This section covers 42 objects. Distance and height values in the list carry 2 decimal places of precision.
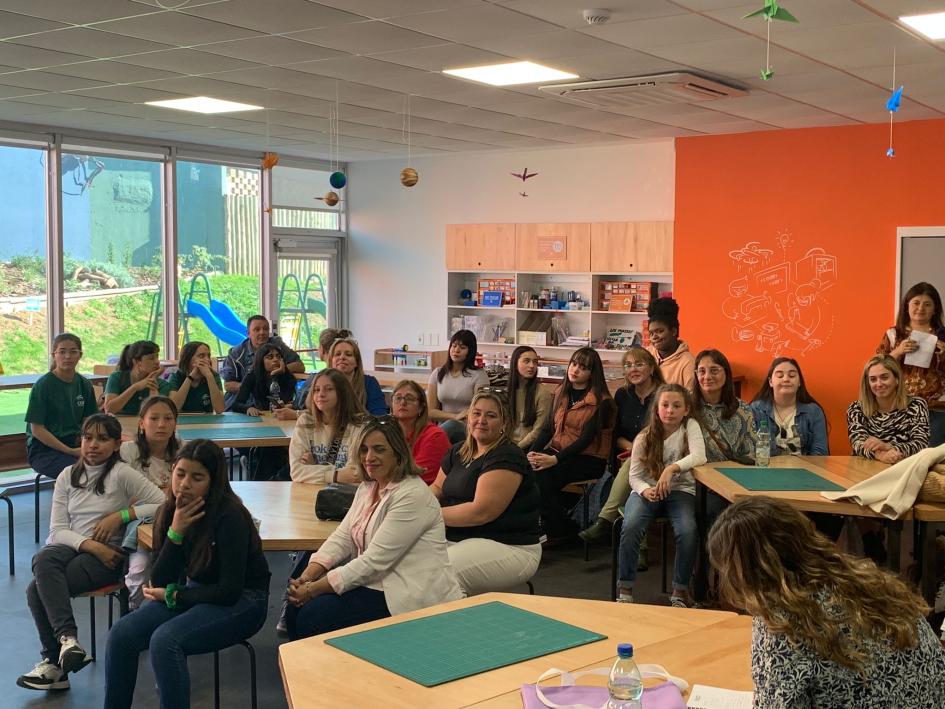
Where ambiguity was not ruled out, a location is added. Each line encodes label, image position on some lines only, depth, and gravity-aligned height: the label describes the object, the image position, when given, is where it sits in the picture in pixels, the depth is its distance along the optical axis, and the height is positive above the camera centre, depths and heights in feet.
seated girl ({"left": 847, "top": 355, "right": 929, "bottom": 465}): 17.65 -2.04
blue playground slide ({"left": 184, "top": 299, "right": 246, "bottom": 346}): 35.45 -1.12
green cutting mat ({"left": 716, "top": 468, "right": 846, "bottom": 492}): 15.75 -2.90
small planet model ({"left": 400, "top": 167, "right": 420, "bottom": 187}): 25.43 +2.88
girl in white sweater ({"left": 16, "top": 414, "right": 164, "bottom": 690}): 14.48 -3.57
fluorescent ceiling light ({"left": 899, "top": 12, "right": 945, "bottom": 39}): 16.11 +4.38
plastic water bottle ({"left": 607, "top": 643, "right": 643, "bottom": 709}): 7.78 -2.95
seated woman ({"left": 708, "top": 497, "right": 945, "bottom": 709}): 6.97 -2.21
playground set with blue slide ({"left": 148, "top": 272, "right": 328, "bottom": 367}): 35.12 -0.70
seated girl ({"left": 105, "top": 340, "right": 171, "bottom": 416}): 22.52 -1.97
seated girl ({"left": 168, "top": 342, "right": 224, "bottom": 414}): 23.21 -2.05
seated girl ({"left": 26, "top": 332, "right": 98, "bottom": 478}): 21.25 -2.51
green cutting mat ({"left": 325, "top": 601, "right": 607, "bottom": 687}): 8.71 -3.14
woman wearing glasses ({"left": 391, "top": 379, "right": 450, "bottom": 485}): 17.08 -2.29
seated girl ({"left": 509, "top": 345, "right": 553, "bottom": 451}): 23.03 -2.28
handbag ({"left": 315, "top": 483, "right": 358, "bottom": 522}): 14.05 -2.86
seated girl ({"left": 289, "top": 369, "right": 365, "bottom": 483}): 17.03 -2.26
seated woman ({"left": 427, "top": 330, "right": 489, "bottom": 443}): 24.79 -2.13
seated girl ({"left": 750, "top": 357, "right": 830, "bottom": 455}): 18.69 -2.20
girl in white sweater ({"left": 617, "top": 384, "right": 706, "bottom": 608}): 17.53 -3.26
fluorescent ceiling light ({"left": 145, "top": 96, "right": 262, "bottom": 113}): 25.45 +4.75
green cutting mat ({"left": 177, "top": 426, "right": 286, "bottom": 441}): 20.04 -2.79
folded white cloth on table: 14.08 -2.64
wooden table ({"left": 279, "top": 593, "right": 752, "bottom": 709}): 8.16 -3.17
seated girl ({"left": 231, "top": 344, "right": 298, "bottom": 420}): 24.07 -2.17
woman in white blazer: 12.20 -3.17
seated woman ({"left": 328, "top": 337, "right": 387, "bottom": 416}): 20.61 -1.39
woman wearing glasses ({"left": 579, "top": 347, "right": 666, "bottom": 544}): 21.45 -2.20
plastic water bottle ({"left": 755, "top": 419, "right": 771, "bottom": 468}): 17.67 -2.64
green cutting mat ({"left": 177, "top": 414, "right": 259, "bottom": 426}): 22.16 -2.75
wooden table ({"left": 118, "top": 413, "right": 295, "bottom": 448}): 19.65 -2.78
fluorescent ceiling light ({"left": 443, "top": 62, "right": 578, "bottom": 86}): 20.61 +4.53
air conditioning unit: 21.01 +4.40
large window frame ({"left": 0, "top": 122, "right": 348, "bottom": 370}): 30.63 +2.47
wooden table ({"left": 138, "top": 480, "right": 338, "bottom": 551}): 13.34 -3.14
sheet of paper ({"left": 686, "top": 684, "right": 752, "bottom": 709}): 7.98 -3.16
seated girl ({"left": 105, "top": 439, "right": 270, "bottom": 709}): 12.03 -3.43
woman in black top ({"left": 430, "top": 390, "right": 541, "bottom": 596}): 13.75 -3.00
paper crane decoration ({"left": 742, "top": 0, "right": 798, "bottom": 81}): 11.05 +3.15
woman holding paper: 20.33 -0.97
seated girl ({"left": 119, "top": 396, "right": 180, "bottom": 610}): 15.96 -2.38
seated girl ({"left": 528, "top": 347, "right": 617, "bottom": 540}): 21.52 -2.90
